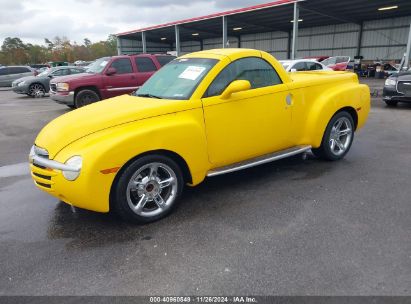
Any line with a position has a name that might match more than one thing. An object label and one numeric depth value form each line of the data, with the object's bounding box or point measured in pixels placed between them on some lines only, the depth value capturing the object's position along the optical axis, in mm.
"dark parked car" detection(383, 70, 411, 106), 10223
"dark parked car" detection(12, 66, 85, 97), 18062
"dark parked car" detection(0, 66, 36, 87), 23391
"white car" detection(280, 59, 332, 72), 13000
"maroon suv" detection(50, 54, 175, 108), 10914
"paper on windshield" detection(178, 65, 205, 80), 4059
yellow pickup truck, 3244
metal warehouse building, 24800
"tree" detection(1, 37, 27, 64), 72812
